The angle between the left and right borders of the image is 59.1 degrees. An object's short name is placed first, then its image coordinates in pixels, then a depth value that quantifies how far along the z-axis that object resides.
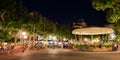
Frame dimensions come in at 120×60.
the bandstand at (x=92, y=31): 18.92
